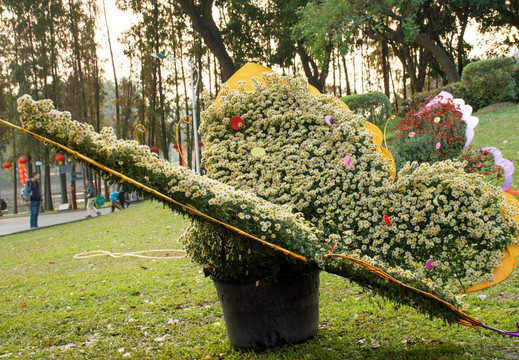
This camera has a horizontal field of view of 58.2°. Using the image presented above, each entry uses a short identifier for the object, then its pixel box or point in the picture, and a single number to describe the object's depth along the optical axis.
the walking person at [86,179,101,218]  20.11
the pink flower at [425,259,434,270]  3.04
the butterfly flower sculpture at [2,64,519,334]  2.55
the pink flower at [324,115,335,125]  3.68
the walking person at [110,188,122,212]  22.42
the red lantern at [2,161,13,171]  31.81
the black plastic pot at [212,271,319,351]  3.25
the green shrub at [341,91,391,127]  18.02
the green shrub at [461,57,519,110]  17.19
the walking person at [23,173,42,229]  15.77
